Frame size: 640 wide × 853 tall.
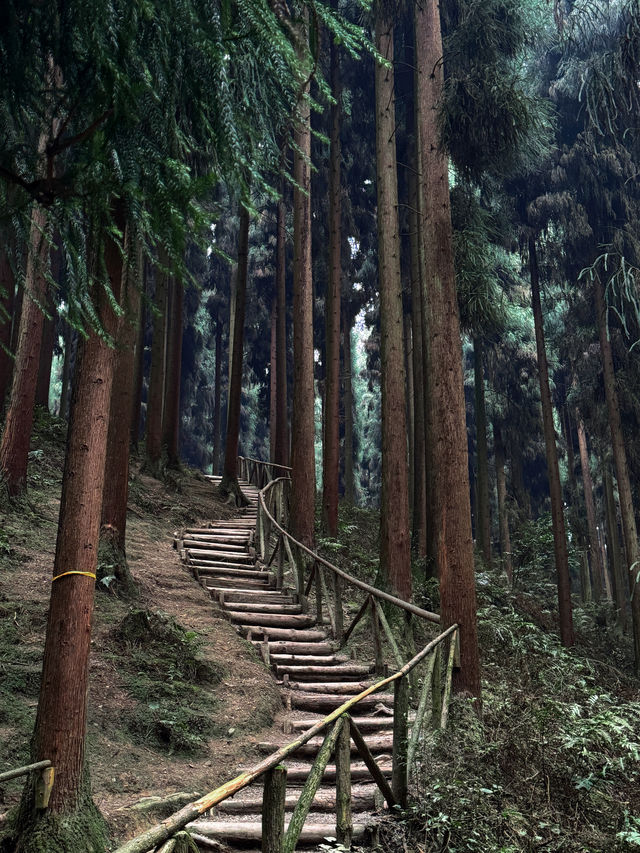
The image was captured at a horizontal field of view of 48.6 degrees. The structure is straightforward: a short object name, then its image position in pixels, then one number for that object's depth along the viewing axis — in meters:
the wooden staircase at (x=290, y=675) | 5.24
